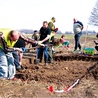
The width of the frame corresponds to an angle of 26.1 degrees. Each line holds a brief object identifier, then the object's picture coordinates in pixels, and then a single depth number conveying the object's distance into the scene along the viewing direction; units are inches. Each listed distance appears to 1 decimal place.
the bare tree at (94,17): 1765.5
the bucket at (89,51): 398.4
